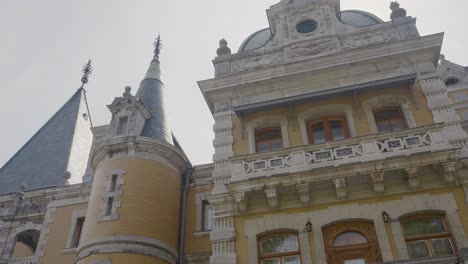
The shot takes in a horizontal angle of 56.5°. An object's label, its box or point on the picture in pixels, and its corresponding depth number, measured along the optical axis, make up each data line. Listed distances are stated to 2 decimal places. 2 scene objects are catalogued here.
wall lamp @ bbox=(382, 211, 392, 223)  12.13
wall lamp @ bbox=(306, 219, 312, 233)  12.53
